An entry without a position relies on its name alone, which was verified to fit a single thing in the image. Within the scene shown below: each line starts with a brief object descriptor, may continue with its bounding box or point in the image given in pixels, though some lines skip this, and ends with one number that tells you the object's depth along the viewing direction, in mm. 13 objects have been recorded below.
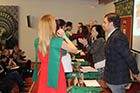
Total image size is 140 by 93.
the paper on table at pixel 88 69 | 2639
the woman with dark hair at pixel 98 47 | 2707
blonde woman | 1710
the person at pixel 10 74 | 4043
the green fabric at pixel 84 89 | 1780
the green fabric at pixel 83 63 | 3121
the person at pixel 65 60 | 2498
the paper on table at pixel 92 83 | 2039
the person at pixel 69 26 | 3833
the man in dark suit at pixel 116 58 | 1849
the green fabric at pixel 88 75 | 2344
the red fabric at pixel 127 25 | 4240
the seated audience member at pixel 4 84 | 3461
